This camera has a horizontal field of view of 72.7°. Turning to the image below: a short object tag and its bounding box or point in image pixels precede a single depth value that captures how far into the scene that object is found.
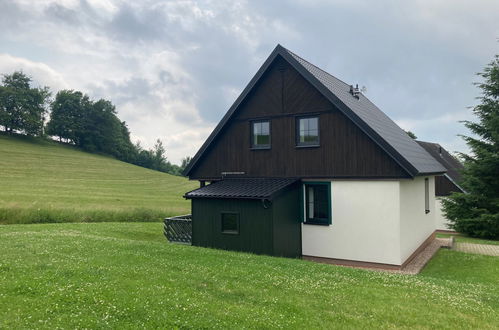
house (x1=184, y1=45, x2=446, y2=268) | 12.23
